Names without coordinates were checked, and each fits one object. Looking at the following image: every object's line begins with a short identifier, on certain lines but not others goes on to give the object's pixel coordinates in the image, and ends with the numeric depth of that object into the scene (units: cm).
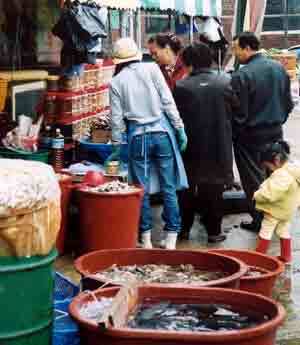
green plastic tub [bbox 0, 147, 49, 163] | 850
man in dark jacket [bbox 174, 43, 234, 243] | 846
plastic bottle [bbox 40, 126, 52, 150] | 905
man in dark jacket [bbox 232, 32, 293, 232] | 897
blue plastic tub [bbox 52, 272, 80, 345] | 491
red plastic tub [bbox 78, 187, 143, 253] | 770
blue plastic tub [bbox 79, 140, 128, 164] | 923
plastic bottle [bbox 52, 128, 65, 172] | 896
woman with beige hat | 802
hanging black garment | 875
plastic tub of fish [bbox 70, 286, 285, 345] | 411
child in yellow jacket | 738
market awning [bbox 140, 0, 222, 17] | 1011
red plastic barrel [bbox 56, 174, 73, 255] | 785
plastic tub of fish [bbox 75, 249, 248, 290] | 536
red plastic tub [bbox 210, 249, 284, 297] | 579
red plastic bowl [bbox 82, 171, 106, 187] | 799
